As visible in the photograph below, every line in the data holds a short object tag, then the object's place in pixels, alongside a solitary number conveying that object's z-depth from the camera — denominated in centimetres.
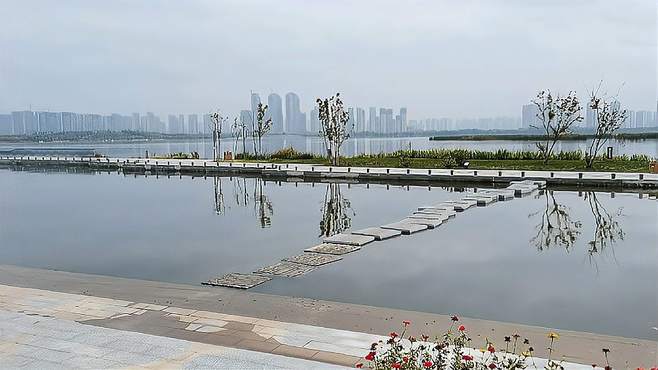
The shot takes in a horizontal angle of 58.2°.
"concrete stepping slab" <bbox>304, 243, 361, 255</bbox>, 794
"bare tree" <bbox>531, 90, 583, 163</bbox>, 2233
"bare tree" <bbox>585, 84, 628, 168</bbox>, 2023
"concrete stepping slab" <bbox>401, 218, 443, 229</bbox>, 966
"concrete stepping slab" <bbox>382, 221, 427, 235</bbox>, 919
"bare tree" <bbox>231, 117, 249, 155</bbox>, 3227
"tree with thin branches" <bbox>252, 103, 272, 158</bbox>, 2883
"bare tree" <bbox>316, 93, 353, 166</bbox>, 2389
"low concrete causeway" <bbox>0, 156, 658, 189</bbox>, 1498
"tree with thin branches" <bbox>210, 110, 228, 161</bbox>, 2945
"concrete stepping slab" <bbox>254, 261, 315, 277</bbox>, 682
